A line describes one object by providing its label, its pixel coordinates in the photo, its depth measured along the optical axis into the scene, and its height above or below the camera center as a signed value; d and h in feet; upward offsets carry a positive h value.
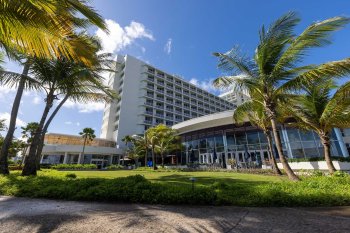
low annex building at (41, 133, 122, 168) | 127.65 +14.74
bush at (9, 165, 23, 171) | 71.44 +2.44
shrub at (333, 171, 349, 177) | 28.87 -0.86
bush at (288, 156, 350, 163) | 51.97 +2.82
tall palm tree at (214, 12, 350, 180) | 25.40 +16.87
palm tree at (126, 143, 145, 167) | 124.10 +13.81
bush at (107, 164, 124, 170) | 111.25 +3.33
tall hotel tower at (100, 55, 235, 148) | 173.78 +72.05
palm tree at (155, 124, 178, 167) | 99.19 +17.62
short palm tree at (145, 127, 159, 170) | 98.12 +18.03
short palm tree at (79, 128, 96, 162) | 126.62 +26.38
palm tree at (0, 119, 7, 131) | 74.12 +18.98
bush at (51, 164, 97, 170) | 96.69 +3.38
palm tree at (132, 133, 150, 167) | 111.96 +17.93
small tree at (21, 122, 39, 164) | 105.43 +24.42
